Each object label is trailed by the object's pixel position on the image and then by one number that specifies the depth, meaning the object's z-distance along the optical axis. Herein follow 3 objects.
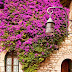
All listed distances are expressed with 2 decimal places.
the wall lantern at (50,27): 3.66
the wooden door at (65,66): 6.36
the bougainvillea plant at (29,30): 5.61
